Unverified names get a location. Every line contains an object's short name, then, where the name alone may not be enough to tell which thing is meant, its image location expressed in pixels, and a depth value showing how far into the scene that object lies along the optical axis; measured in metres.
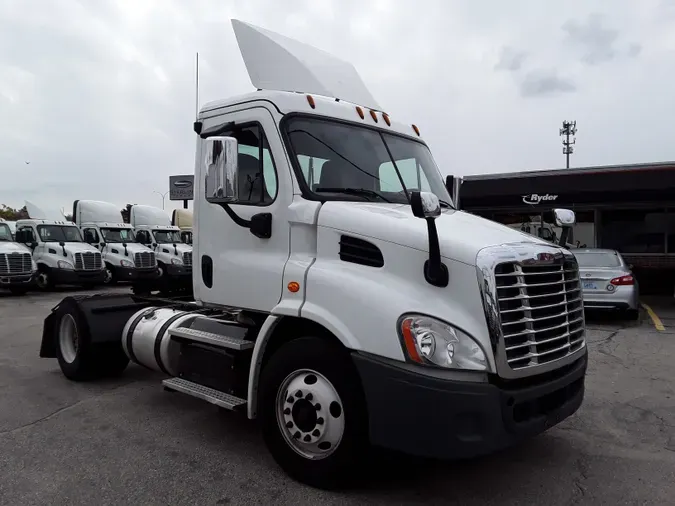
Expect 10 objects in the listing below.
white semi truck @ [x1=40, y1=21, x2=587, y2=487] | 3.22
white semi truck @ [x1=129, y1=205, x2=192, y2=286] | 21.36
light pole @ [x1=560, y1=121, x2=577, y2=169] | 43.41
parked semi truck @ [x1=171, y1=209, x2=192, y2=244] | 29.67
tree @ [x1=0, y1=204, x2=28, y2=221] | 63.17
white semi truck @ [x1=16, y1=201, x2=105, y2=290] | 17.61
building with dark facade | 15.60
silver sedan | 10.94
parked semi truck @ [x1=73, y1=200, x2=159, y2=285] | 19.83
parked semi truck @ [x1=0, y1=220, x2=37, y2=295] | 16.23
